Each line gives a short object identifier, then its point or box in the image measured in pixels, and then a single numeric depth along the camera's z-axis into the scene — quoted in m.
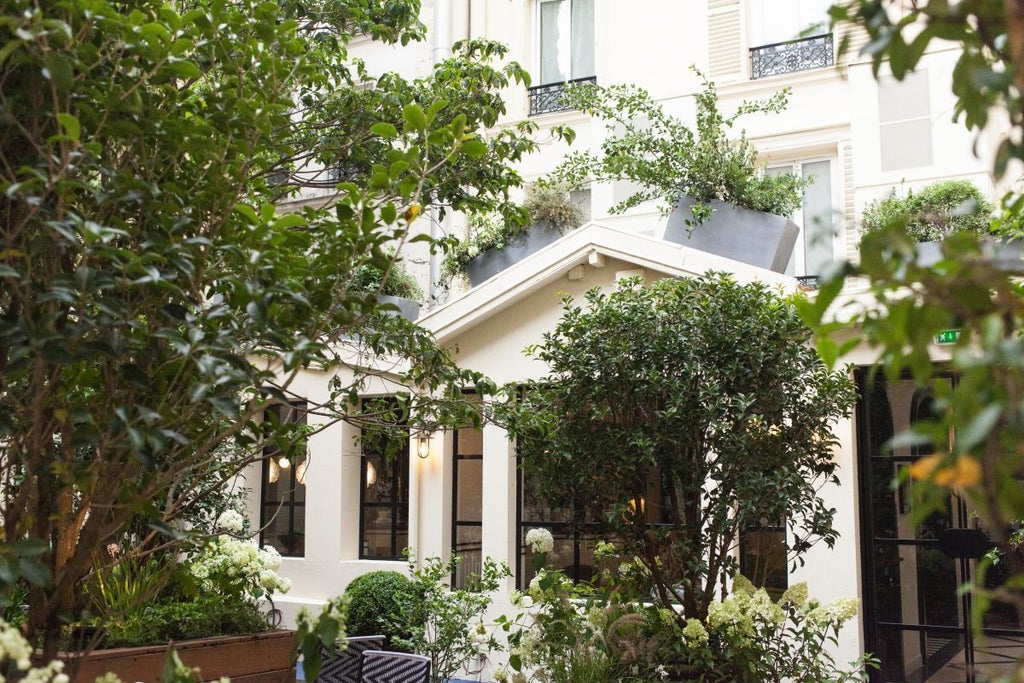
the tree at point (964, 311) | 1.12
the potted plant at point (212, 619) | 6.43
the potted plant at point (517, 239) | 11.48
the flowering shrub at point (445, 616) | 7.60
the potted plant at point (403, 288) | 11.15
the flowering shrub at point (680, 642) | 5.40
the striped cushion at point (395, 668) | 6.99
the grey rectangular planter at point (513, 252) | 11.49
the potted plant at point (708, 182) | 9.64
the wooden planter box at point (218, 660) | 6.06
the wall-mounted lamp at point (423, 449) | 10.57
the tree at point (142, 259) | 2.59
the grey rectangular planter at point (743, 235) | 9.52
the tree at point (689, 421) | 5.62
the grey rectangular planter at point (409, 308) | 11.37
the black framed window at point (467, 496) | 10.84
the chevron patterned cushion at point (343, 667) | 7.85
